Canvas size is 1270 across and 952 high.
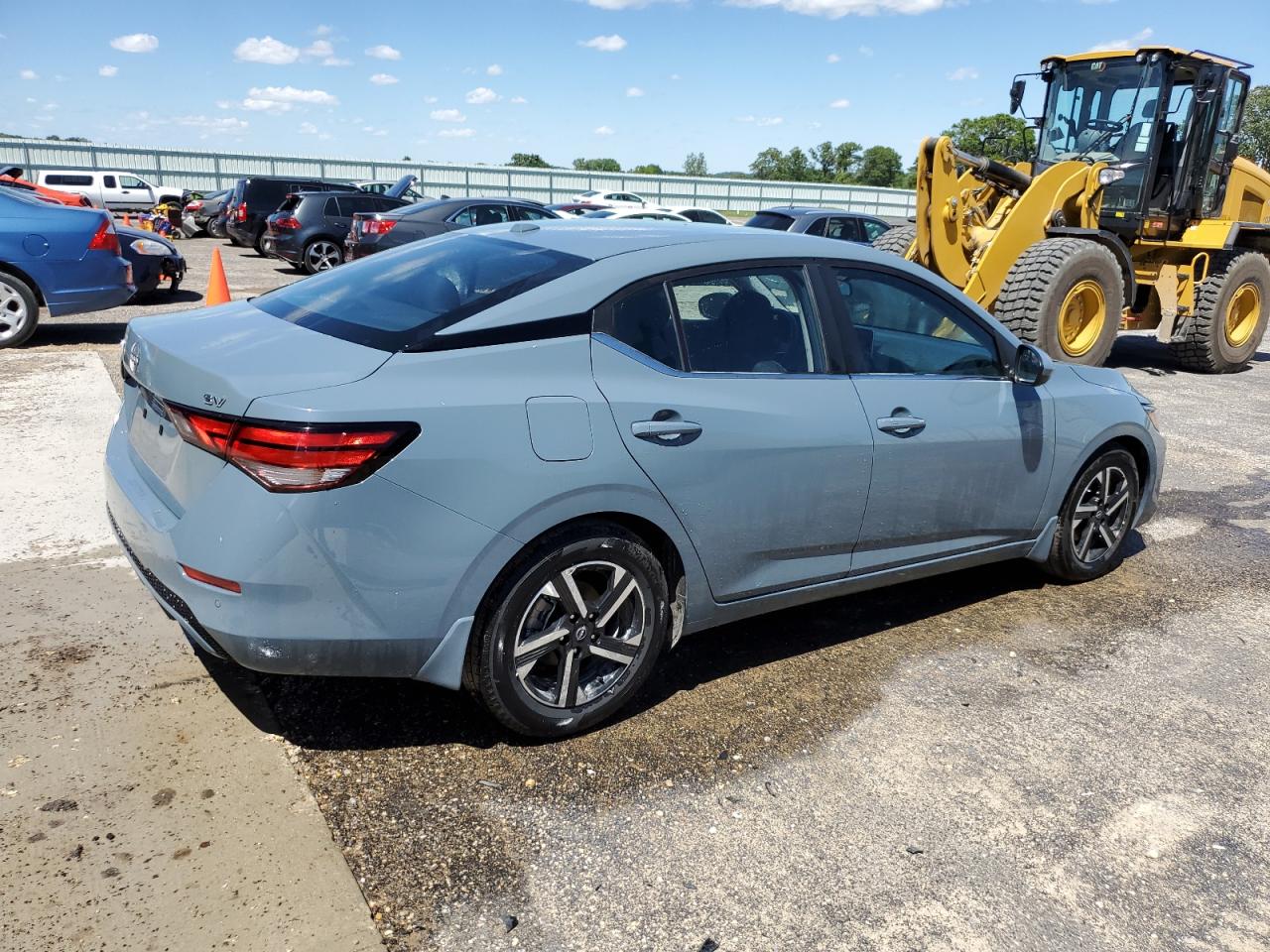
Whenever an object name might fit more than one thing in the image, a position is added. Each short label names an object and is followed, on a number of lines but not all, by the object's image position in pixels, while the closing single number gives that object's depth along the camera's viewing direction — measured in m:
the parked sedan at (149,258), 12.34
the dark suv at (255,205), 21.97
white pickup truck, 31.86
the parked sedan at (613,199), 29.52
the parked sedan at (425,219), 15.32
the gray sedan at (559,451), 2.84
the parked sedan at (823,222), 14.60
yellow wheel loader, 10.00
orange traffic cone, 9.14
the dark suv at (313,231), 18.66
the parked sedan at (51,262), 9.30
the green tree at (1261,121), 85.50
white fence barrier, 37.19
